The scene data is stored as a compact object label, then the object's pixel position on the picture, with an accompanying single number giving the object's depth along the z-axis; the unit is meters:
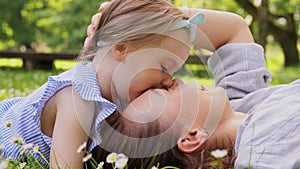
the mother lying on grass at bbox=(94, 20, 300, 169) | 1.77
